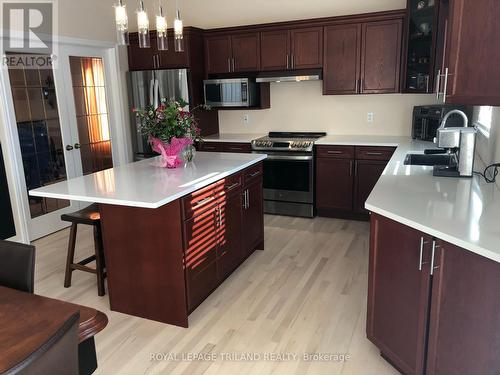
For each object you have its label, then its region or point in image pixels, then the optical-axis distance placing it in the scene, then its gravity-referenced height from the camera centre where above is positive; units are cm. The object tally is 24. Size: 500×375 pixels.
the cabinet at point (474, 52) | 183 +20
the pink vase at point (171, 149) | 303 -33
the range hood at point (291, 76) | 465 +29
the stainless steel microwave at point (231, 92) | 497 +13
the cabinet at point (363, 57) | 432 +45
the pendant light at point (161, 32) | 293 +52
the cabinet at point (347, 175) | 441 -83
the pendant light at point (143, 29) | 275 +51
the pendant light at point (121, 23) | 263 +53
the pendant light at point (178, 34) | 310 +53
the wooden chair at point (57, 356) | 85 -54
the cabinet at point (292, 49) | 463 +60
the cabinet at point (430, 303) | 157 -89
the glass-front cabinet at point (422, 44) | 383 +51
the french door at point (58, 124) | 415 -17
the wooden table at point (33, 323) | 110 -63
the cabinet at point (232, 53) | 494 +61
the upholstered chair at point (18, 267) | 155 -59
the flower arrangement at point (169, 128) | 297 -17
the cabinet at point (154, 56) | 499 +60
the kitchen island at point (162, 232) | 248 -81
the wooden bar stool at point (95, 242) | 298 -101
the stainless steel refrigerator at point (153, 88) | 497 +21
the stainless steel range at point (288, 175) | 463 -84
